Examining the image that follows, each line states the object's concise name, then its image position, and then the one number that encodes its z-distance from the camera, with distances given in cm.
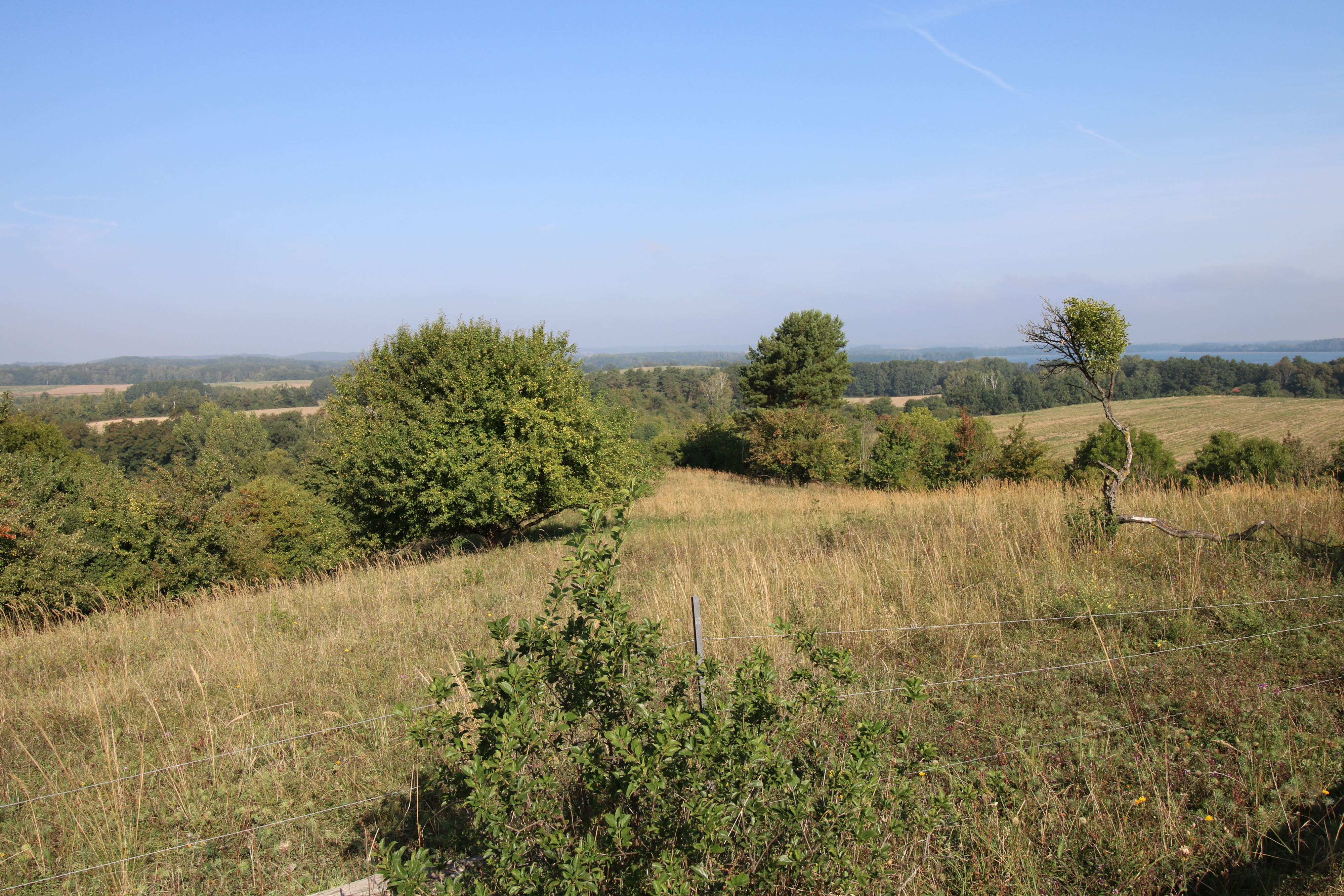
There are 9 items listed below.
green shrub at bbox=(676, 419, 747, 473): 4047
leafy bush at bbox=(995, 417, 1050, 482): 2495
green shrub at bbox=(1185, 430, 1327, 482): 2520
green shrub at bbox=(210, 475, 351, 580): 1666
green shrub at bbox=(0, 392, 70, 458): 2964
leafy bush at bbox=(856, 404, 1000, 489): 2945
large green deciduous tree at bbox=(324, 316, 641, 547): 1205
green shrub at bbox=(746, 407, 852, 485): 3036
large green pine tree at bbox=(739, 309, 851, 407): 3738
